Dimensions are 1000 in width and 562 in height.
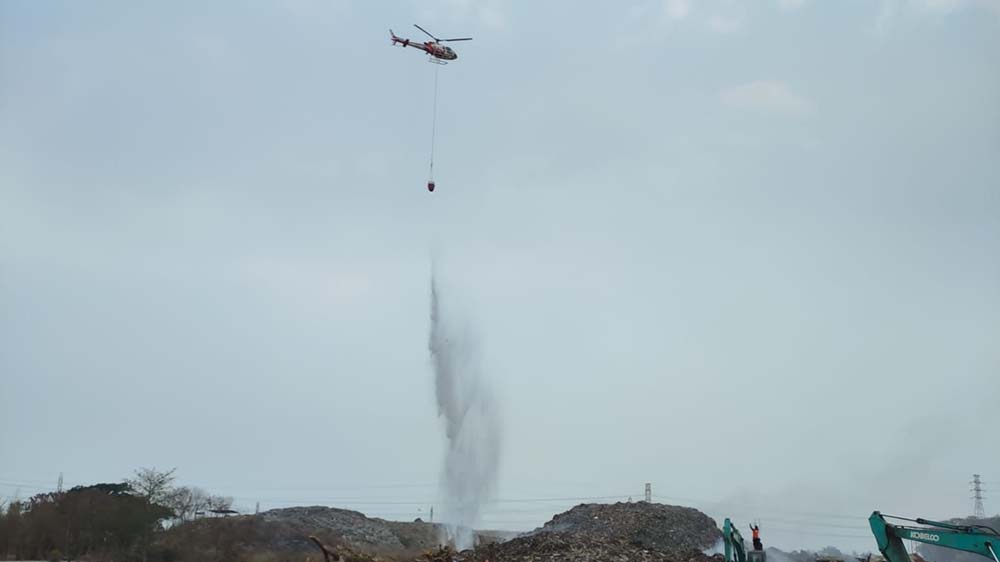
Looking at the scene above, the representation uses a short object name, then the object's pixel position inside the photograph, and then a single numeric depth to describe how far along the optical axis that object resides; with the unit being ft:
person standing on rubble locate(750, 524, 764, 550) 96.22
